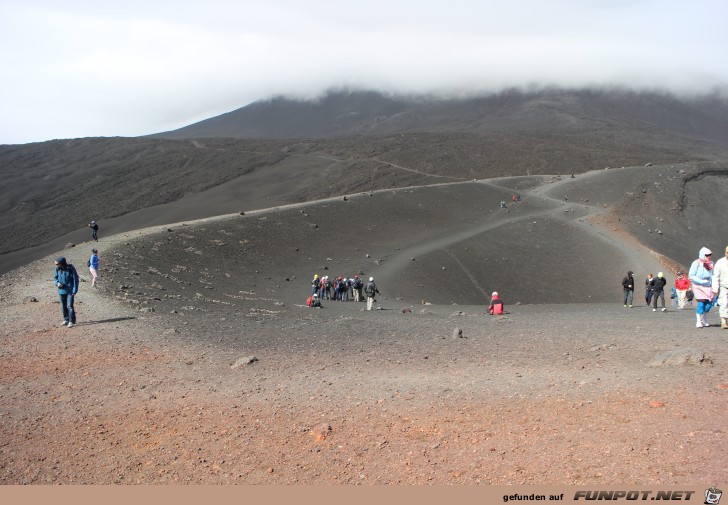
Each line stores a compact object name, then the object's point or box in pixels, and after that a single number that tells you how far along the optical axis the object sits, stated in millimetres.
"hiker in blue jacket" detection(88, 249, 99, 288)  17562
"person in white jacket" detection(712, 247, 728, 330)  11203
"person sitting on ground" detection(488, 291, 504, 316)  18891
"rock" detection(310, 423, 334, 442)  6561
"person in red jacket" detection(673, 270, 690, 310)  20094
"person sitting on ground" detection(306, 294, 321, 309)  20323
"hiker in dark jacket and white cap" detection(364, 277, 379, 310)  20528
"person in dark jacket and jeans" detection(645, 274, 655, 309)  20592
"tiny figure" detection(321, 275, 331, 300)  24486
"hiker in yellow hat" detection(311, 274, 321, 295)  23141
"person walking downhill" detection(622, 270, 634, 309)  21436
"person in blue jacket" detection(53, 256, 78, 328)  12484
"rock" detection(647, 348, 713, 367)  8438
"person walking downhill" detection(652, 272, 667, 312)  20109
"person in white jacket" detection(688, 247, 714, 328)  12094
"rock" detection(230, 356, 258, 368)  9773
